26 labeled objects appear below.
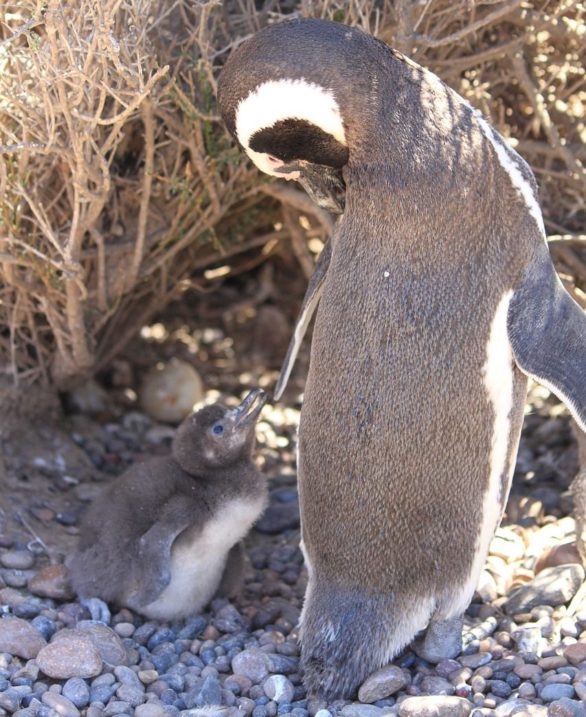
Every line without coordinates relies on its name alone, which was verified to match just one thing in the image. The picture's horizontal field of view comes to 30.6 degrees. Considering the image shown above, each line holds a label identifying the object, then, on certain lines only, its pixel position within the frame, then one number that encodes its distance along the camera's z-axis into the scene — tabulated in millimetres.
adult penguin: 2375
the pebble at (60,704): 2338
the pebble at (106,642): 2613
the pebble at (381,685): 2467
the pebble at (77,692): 2418
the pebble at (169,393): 4238
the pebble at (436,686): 2447
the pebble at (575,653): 2504
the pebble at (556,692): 2336
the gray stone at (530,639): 2600
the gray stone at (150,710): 2350
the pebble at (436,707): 2246
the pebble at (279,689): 2498
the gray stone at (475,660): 2574
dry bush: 2742
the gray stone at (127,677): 2498
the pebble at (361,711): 2355
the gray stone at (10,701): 2299
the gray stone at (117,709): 2379
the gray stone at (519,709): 2232
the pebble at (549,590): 2826
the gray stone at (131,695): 2426
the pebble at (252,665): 2602
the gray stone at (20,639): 2582
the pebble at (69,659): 2486
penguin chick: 2895
